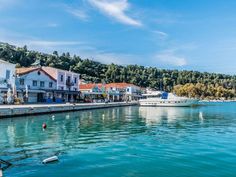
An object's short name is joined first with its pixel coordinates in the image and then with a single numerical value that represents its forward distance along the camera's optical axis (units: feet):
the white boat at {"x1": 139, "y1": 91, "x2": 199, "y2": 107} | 296.10
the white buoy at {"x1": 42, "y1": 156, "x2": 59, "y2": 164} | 51.21
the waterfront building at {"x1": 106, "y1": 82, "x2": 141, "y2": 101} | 378.32
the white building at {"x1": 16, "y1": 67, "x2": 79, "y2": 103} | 212.43
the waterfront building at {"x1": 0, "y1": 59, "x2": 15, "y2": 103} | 182.27
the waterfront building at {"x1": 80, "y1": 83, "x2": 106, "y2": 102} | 312.32
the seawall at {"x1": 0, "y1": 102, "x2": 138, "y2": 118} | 126.52
